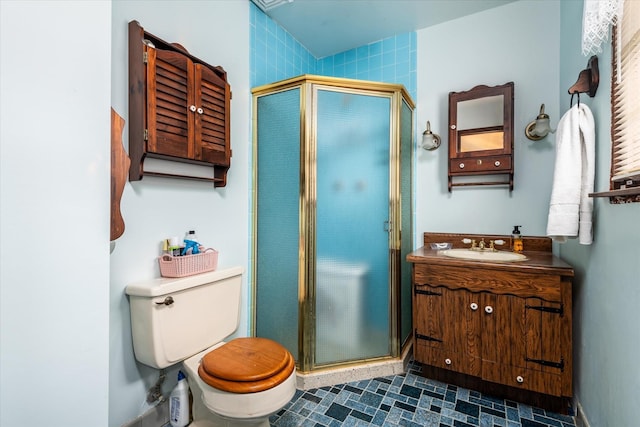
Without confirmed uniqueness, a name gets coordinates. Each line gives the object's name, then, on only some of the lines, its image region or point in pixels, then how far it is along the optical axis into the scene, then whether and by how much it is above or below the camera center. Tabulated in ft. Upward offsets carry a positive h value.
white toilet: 3.75 -2.09
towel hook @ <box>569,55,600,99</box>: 4.30 +1.97
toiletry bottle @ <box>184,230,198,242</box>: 5.15 -0.41
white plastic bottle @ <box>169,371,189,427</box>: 4.74 -3.12
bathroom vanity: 4.97 -2.06
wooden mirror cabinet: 6.73 +1.85
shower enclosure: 6.08 -0.13
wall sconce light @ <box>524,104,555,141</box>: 6.23 +1.82
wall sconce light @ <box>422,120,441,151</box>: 7.34 +1.79
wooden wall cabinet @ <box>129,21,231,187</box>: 4.34 +1.71
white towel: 4.38 +0.49
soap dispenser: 6.59 -0.64
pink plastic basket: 4.68 -0.85
